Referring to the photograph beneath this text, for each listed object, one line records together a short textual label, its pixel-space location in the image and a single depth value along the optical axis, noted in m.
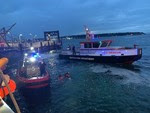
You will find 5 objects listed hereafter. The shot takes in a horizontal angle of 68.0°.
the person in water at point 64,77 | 15.32
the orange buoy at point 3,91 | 2.72
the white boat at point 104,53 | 19.41
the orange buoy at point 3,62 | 2.71
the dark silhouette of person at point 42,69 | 12.45
